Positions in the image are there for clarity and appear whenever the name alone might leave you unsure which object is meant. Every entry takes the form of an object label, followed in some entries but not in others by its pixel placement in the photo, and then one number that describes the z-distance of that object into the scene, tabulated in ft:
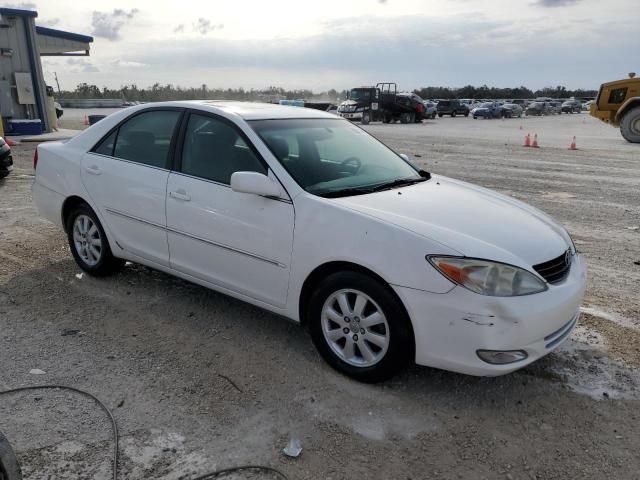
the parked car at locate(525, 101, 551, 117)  181.68
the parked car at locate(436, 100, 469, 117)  161.99
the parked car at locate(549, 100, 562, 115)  192.62
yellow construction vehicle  61.77
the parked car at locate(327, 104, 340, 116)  123.32
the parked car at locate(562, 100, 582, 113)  201.94
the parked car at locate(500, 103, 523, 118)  160.15
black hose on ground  8.33
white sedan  9.59
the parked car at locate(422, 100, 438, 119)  144.01
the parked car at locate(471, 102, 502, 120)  153.99
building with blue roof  62.44
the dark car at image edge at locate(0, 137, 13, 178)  32.01
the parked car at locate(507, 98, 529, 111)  197.82
